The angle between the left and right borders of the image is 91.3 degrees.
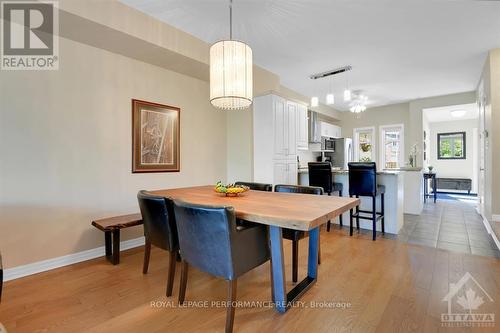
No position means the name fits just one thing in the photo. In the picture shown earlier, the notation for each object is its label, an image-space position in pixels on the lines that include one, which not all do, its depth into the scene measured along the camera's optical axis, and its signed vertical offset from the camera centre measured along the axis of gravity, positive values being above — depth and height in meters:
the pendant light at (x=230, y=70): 2.04 +0.82
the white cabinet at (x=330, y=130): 6.45 +1.03
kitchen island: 3.67 -0.54
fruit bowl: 2.23 -0.21
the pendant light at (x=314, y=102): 4.55 +1.22
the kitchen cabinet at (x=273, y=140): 3.87 +0.44
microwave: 6.39 +0.65
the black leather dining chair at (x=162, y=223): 1.98 -0.47
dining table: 1.42 -0.28
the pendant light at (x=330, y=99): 4.25 +1.20
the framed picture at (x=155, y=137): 3.19 +0.41
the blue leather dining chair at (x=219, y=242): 1.49 -0.49
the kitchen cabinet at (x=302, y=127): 4.47 +0.75
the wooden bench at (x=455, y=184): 7.55 -0.53
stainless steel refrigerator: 6.71 +0.37
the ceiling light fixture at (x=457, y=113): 6.48 +1.49
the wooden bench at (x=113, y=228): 2.56 -0.64
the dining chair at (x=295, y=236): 2.12 -0.61
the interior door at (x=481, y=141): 4.18 +0.46
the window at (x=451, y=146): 7.89 +0.70
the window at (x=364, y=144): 7.15 +0.70
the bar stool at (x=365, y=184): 3.40 -0.24
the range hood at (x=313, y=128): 5.92 +0.95
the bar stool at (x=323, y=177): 3.83 -0.16
